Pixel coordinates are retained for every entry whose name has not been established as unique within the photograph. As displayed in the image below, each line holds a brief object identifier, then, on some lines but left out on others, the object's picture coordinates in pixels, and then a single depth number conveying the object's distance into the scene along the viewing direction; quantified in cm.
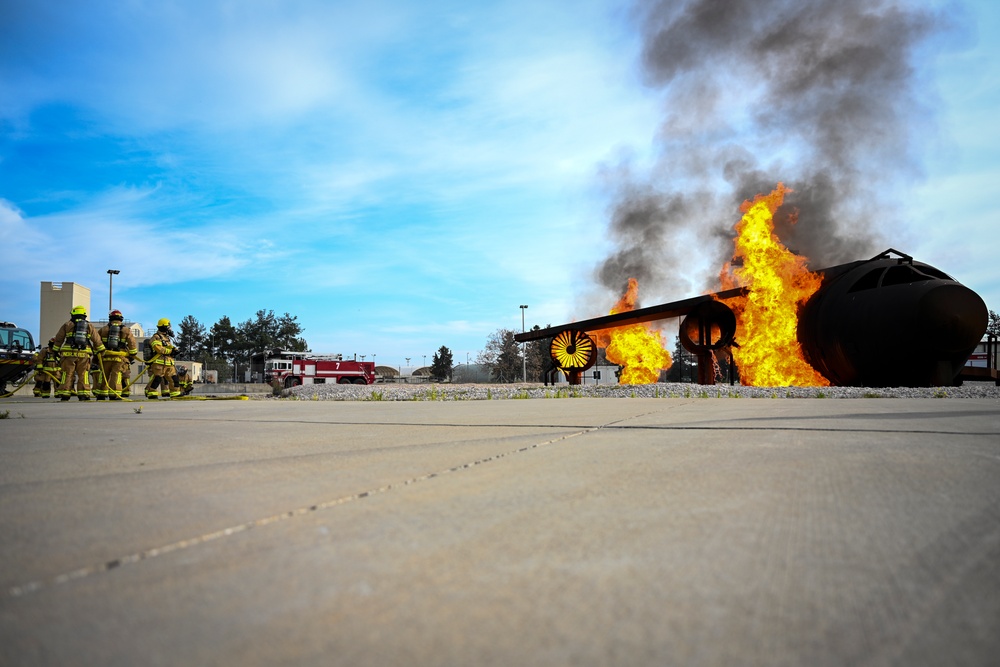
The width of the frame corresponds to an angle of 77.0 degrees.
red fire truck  4094
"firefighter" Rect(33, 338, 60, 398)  1638
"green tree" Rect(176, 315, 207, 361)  8300
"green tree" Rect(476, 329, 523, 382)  5400
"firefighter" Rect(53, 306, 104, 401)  1520
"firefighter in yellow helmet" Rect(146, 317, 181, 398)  1585
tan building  4191
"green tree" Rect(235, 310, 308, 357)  8331
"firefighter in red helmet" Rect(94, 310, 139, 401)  1531
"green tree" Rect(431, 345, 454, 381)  6544
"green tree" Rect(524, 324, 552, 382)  5444
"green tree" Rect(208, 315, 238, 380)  8248
